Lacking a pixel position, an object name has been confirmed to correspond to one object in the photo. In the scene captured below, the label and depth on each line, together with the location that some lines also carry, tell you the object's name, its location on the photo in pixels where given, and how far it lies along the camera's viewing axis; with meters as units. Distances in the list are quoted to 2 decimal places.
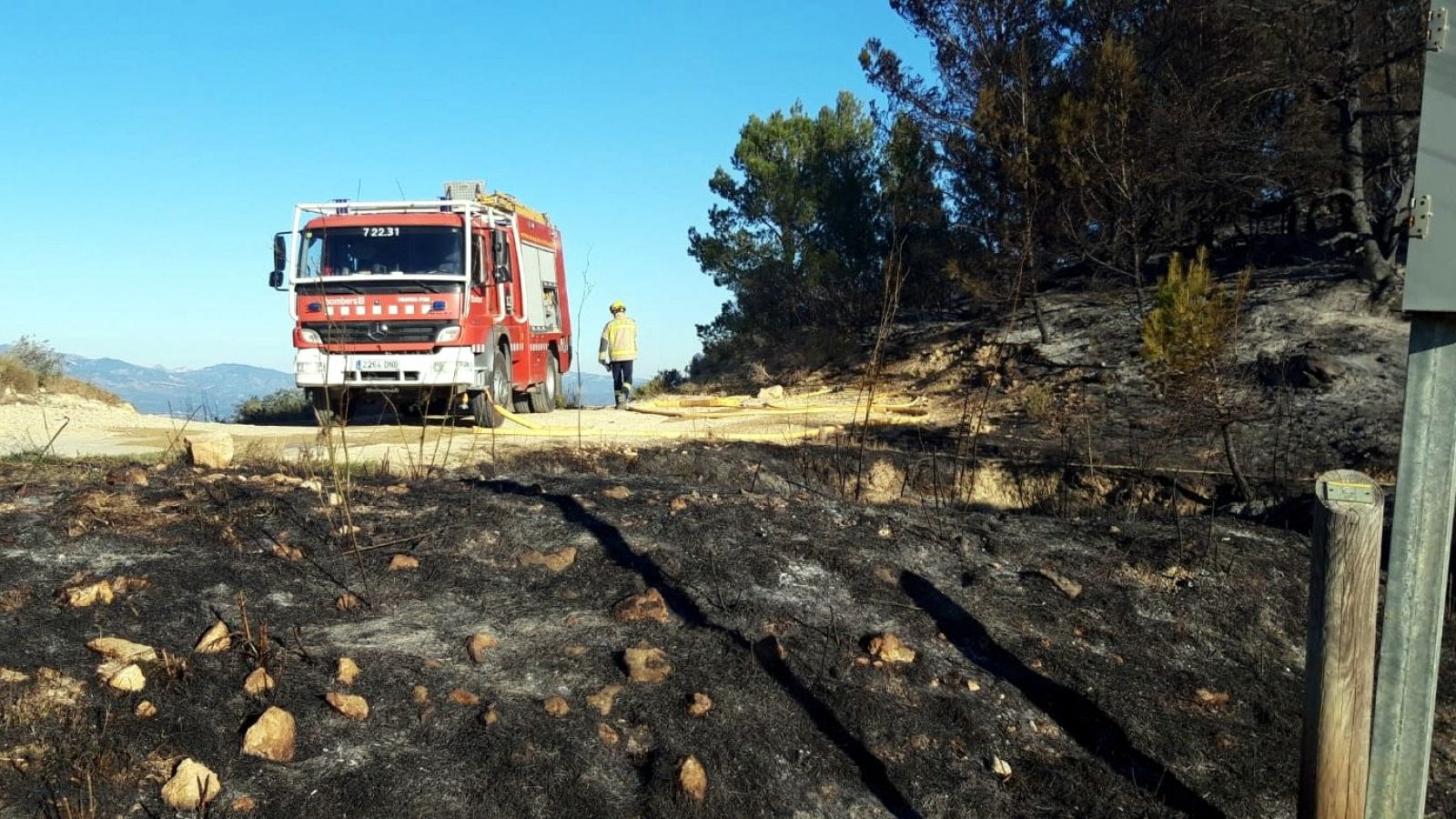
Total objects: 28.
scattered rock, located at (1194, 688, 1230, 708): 4.74
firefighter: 19.44
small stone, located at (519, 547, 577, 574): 5.13
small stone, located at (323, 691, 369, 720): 3.75
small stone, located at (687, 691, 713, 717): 4.04
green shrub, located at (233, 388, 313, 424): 18.95
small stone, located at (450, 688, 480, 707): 3.93
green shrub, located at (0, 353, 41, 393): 16.84
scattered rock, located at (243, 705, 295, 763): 3.50
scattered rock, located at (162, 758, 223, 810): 3.23
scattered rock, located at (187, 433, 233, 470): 6.95
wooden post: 3.46
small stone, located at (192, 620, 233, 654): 4.00
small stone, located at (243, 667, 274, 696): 3.78
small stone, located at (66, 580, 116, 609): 4.25
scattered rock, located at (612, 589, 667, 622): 4.67
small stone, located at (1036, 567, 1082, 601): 5.52
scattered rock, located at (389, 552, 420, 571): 4.96
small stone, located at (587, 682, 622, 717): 4.02
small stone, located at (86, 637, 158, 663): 3.86
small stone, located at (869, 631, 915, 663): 4.62
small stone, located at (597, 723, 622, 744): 3.85
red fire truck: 12.62
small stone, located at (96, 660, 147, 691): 3.69
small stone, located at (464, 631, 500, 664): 4.26
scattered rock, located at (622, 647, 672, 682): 4.22
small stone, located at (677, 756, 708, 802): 3.63
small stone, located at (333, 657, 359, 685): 3.94
